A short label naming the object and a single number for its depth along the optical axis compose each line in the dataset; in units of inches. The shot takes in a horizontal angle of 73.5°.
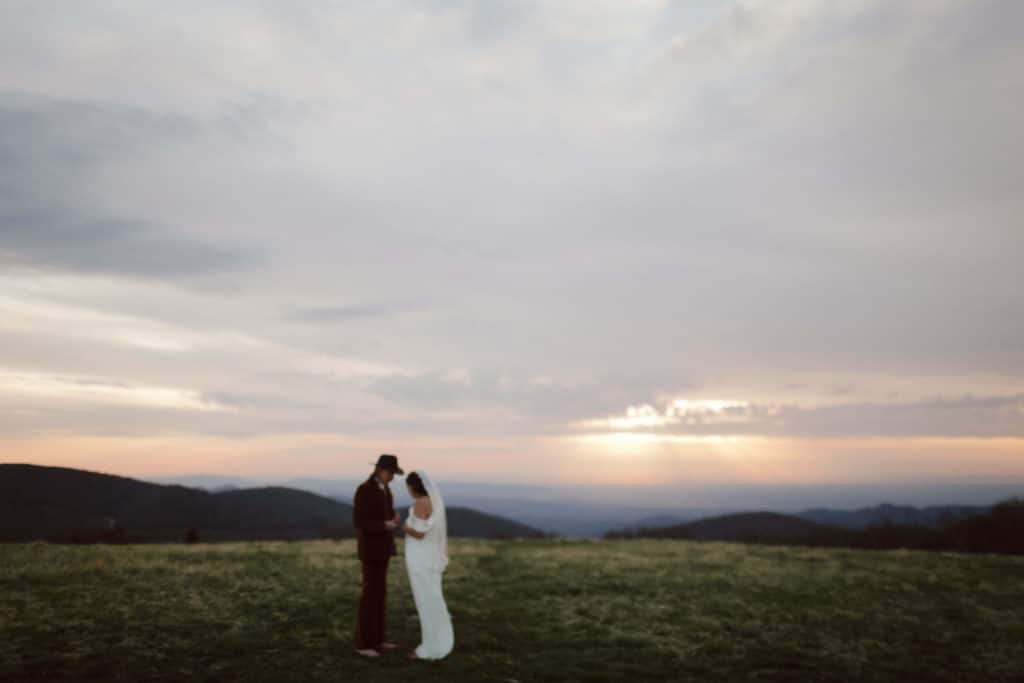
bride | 488.7
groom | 486.3
